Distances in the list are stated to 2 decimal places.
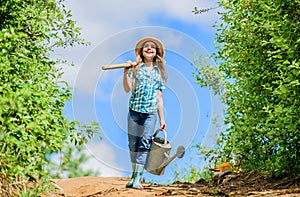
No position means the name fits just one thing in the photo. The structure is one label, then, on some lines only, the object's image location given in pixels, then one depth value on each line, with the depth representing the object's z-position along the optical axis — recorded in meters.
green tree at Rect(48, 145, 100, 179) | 21.89
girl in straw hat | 12.20
